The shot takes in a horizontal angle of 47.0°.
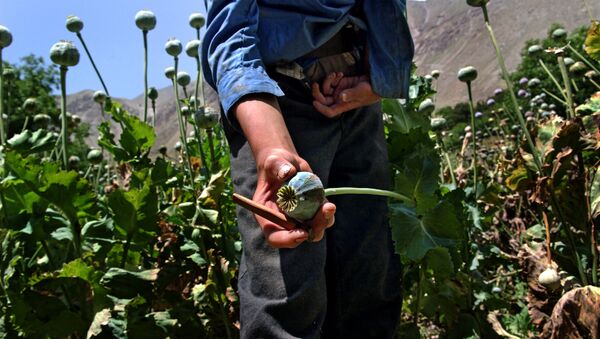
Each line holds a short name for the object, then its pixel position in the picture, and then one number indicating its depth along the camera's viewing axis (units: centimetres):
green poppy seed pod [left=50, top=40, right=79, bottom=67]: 204
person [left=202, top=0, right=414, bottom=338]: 121
